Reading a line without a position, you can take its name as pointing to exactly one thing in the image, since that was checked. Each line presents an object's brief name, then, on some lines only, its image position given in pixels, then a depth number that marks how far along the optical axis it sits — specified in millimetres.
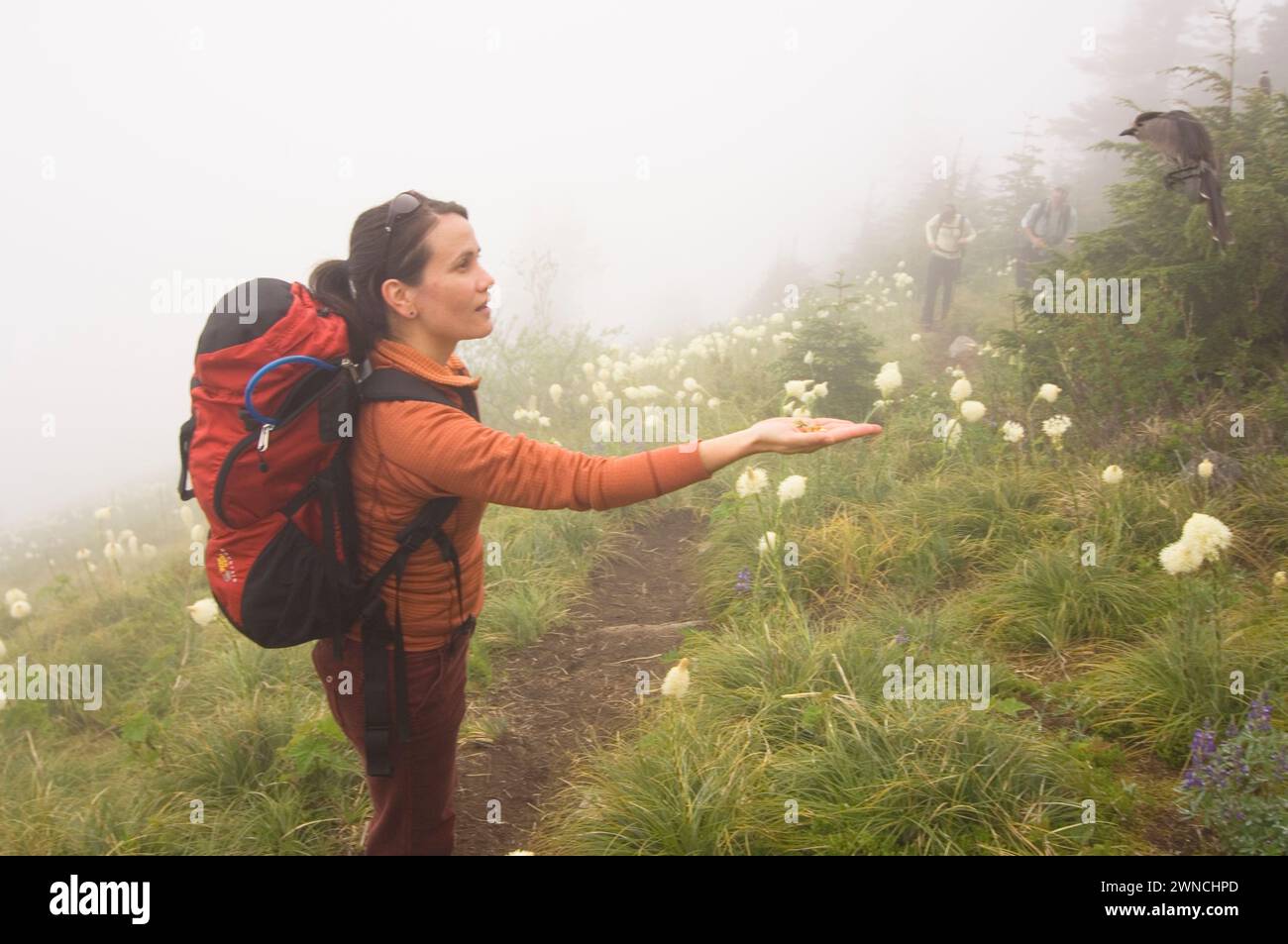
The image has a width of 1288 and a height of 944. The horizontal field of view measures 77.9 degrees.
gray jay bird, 4742
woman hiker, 1972
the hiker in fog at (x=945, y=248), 11852
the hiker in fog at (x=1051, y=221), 11039
